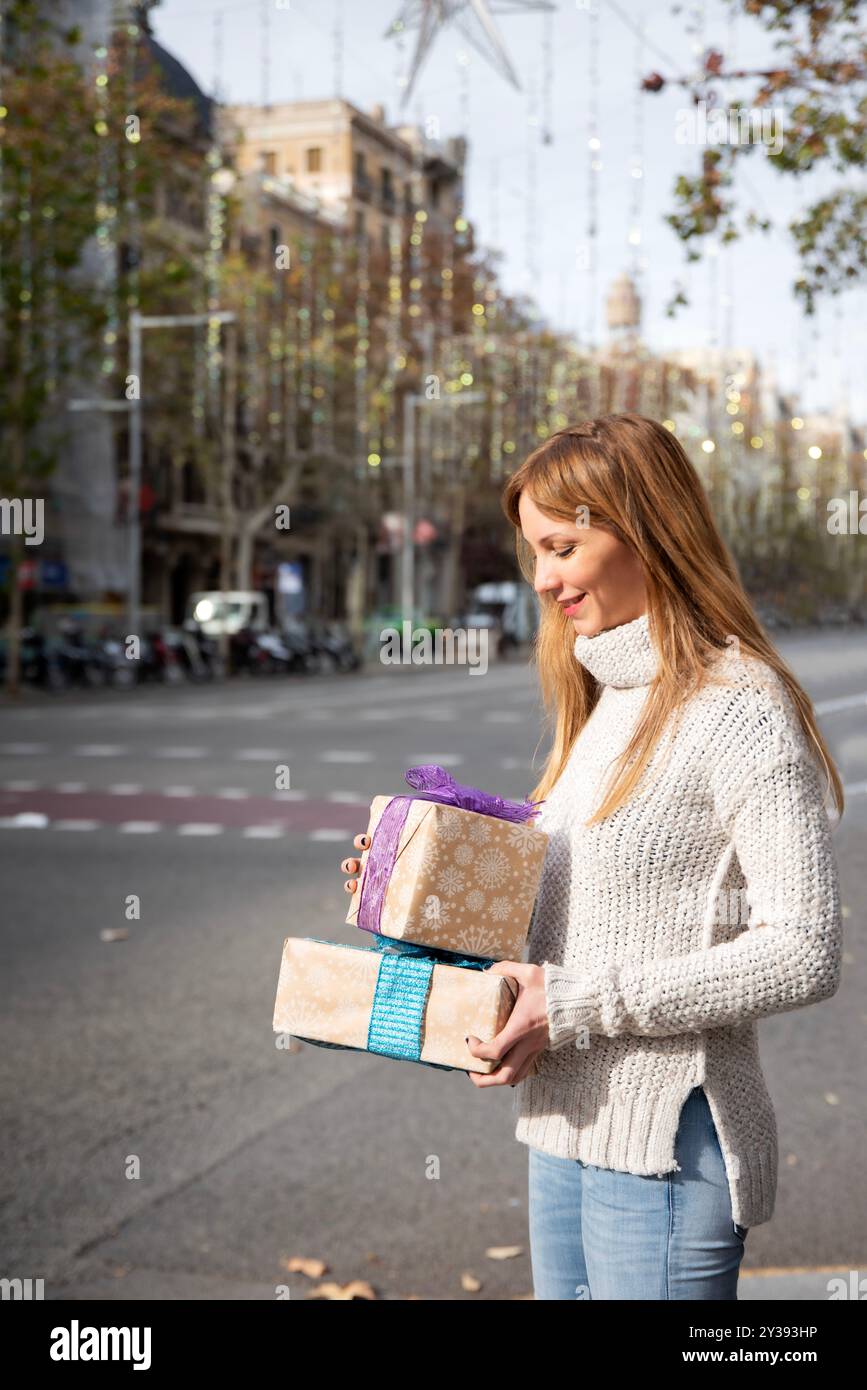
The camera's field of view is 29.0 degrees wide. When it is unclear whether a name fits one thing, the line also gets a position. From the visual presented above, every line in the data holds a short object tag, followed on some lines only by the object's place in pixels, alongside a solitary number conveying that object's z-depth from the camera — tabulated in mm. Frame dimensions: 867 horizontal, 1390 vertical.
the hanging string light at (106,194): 22422
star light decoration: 4629
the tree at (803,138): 7152
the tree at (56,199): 21844
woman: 1917
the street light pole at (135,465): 27000
